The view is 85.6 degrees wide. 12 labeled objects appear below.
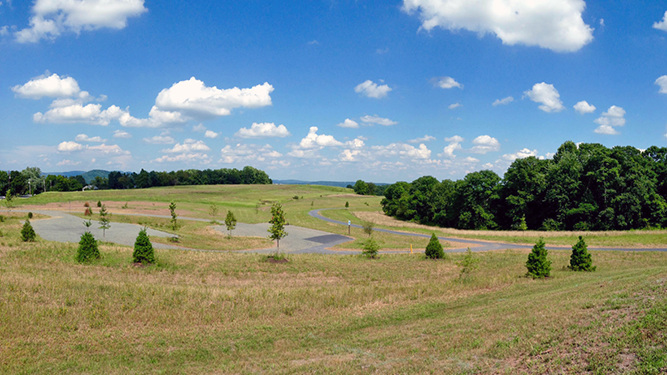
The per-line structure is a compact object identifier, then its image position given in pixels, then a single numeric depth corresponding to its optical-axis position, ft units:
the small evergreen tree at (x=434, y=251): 104.12
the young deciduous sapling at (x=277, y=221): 101.91
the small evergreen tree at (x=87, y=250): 76.05
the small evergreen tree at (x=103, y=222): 117.03
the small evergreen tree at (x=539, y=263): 67.00
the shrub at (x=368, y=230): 166.91
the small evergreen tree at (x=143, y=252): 77.92
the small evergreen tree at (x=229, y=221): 140.26
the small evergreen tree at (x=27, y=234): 94.07
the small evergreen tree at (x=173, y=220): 150.16
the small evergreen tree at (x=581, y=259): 73.20
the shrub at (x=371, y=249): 105.09
